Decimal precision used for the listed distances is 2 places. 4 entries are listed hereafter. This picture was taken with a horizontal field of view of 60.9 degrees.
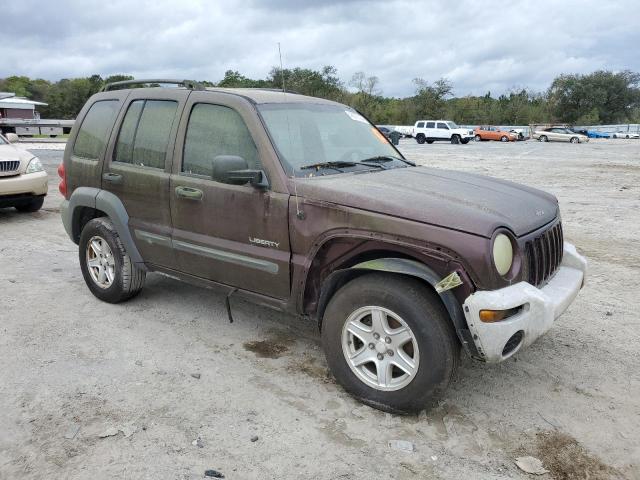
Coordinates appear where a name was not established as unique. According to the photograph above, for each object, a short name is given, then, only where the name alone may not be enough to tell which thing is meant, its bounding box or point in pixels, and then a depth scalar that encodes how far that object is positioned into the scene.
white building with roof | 62.59
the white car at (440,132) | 43.81
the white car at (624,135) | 60.25
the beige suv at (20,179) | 8.75
